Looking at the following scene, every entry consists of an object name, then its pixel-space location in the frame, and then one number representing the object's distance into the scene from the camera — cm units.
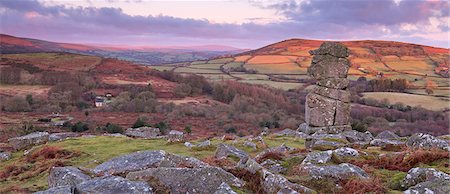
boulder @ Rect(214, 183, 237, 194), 798
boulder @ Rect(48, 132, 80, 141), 2819
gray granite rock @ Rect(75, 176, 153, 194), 824
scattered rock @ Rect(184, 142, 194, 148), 2179
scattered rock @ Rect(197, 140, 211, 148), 2080
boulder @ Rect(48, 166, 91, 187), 966
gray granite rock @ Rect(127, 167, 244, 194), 866
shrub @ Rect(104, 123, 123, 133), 5178
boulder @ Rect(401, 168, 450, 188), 884
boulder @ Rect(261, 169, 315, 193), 819
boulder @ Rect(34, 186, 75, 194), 797
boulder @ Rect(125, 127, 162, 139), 3292
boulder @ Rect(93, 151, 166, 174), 1127
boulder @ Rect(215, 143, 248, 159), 1496
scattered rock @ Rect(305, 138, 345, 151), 1652
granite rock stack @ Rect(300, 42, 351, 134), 2405
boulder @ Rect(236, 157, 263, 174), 952
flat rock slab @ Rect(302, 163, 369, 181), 948
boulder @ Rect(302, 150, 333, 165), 1144
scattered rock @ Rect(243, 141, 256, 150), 2086
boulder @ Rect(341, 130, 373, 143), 2251
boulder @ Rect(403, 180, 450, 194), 790
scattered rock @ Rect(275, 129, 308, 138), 2834
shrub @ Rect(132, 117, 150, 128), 5200
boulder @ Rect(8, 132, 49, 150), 2662
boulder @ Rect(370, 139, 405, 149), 1712
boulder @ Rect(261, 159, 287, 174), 1124
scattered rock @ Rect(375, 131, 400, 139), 2575
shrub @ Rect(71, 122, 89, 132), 5009
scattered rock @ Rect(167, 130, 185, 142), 2841
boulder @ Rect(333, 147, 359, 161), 1294
